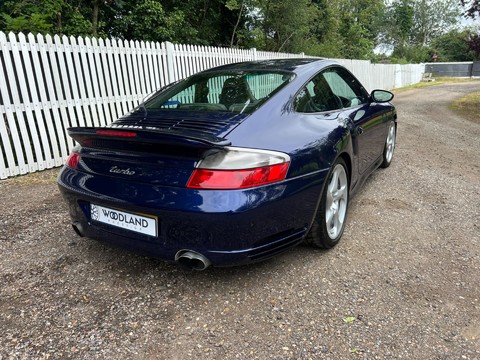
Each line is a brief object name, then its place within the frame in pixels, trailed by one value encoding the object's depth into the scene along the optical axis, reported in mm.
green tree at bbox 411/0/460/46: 59562
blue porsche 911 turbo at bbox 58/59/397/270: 2062
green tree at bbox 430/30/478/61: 51375
